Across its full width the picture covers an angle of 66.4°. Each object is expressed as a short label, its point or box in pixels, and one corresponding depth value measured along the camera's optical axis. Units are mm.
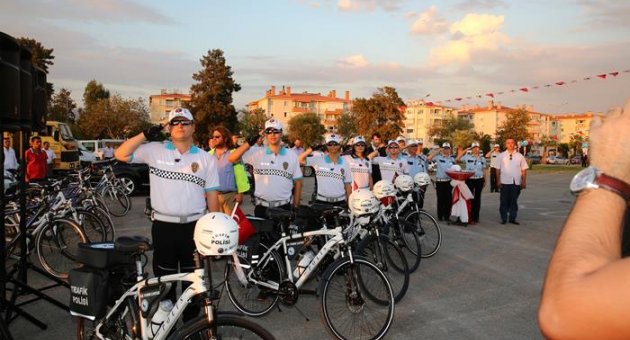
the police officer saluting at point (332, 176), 6863
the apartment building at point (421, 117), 113438
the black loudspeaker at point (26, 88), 4516
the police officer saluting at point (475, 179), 11109
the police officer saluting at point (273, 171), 6062
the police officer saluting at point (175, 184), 3957
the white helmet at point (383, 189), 6566
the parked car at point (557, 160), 62562
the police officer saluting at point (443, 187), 11109
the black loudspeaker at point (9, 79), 3936
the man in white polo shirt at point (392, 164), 9234
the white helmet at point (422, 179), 8812
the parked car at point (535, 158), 65812
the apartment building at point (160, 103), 102394
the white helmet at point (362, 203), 5277
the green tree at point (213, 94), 50500
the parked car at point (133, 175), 15070
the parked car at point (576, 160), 60062
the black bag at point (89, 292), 3177
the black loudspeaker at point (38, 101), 5105
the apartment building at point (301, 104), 103688
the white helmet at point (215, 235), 3008
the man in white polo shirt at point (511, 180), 10953
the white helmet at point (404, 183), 7883
